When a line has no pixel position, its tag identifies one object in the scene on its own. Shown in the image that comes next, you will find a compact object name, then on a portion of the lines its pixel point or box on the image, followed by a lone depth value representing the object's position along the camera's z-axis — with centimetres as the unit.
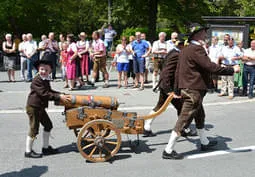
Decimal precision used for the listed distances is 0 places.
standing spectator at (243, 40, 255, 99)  1098
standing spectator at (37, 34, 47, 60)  1370
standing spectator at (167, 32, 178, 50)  1049
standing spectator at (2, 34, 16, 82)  1380
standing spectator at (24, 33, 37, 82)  1387
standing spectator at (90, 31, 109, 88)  1238
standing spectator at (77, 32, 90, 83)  1253
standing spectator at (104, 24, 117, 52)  2284
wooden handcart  562
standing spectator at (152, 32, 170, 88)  1166
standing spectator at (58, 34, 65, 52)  1436
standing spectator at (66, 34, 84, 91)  1190
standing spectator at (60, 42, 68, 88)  1273
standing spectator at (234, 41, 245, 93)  1161
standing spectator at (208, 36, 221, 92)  1170
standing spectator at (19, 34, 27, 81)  1411
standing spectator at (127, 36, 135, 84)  1235
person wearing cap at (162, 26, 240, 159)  559
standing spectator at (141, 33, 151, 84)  1233
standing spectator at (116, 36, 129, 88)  1228
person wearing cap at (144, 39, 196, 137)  637
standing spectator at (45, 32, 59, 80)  1371
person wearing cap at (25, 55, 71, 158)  562
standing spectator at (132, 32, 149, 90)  1209
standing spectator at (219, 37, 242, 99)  1101
